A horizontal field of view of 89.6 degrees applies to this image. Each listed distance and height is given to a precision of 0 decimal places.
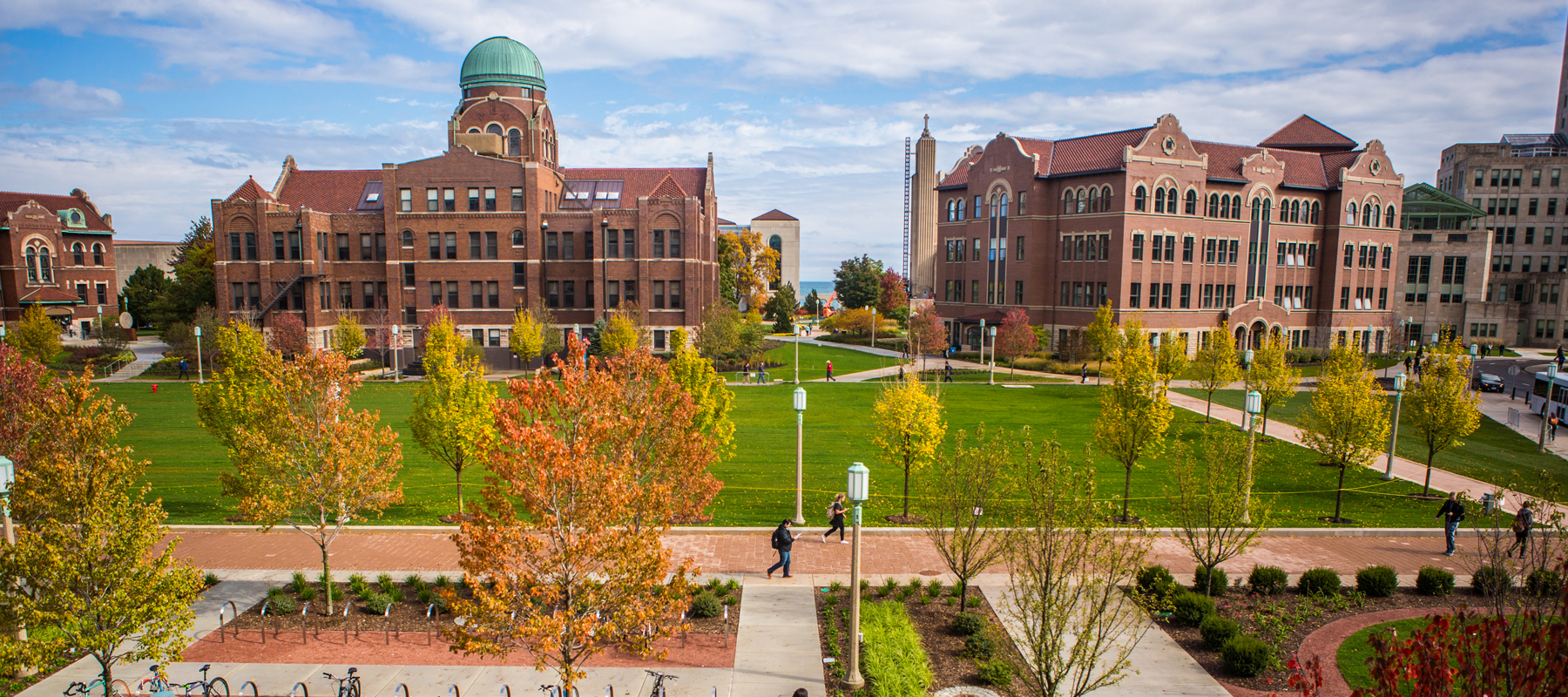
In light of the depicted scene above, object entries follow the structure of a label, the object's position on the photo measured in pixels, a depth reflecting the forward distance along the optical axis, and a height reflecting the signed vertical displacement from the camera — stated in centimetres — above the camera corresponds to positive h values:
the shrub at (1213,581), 1541 -548
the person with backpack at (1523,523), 1599 -460
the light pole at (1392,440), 2362 -426
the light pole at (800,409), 1780 -258
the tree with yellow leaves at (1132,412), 1988 -284
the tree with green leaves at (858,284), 9656 +170
